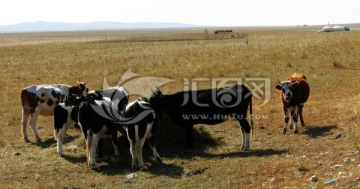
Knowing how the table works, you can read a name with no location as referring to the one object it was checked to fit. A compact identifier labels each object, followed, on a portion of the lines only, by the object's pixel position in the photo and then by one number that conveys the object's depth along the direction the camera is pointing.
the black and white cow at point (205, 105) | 12.61
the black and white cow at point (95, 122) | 11.14
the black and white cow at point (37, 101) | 14.83
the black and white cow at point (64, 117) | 12.51
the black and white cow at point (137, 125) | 10.84
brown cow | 13.94
